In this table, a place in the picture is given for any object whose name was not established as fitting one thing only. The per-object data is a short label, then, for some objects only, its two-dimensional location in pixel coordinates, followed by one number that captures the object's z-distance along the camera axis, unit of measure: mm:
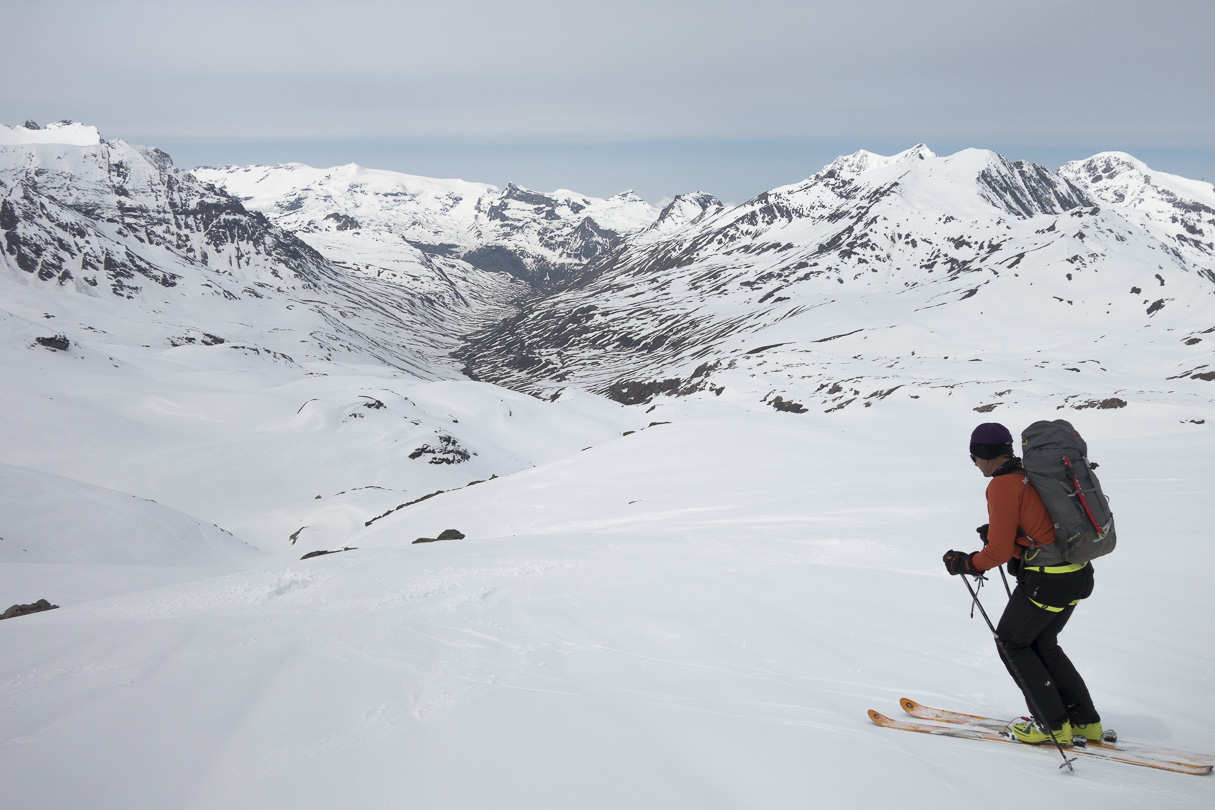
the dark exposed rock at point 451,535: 18922
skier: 5465
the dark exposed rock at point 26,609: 12234
